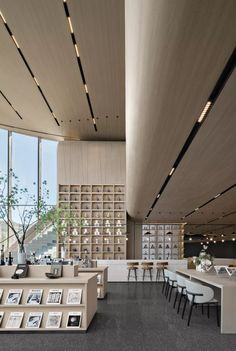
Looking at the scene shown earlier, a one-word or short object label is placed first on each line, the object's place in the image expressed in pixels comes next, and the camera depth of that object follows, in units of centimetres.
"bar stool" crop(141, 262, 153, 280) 1610
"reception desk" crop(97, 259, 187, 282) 1656
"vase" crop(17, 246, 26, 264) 767
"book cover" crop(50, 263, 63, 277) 732
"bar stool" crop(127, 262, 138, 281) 1612
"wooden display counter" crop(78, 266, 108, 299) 1091
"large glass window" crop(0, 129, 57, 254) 1917
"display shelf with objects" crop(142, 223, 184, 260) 2180
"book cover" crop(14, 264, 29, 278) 721
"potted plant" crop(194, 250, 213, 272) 1024
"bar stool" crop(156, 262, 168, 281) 1619
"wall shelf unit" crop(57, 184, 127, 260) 1834
